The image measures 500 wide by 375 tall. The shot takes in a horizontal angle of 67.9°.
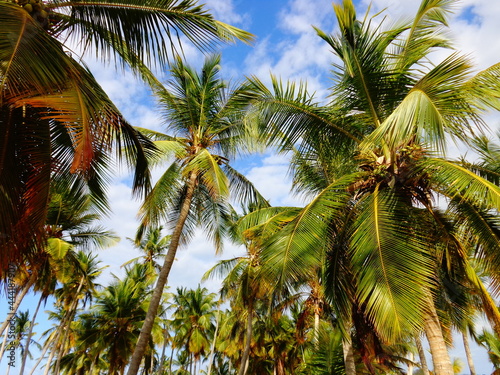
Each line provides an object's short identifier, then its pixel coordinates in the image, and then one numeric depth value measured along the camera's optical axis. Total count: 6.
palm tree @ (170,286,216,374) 31.66
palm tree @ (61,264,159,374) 22.00
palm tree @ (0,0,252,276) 3.68
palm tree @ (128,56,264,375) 10.55
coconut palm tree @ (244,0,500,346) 5.24
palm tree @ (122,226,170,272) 29.27
